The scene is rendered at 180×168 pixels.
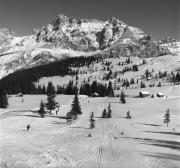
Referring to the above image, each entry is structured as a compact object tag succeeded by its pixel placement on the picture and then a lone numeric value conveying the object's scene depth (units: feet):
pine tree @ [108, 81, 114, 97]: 593.42
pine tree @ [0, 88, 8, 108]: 389.80
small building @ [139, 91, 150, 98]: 595.23
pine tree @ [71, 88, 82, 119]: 318.71
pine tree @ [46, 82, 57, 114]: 335.88
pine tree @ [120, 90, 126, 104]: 460.14
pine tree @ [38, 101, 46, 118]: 300.79
